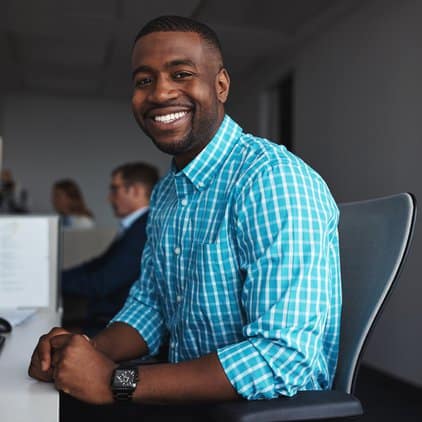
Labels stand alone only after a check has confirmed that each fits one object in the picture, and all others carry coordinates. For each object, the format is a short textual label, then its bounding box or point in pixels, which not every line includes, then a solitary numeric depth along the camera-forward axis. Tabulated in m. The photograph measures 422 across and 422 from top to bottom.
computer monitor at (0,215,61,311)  1.53
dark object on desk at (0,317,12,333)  1.16
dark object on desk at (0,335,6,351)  1.03
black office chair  0.79
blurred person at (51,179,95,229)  5.29
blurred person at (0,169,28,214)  4.35
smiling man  0.80
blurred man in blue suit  2.36
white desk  0.72
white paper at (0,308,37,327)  1.29
